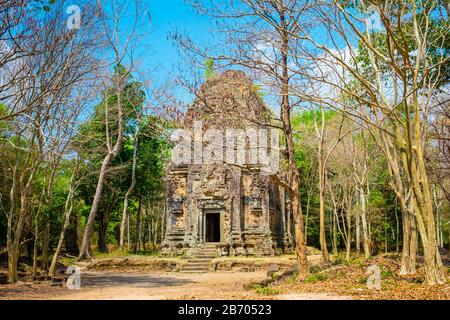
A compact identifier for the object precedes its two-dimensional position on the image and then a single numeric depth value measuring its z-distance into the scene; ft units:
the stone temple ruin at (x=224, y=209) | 78.02
